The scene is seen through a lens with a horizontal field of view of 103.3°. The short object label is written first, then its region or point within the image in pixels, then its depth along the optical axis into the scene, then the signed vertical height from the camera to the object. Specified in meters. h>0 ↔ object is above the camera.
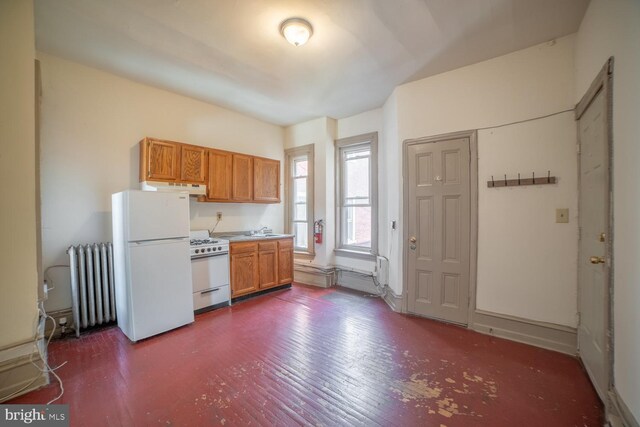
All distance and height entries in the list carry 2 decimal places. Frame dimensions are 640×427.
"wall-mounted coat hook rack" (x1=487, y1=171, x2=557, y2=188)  2.45 +0.29
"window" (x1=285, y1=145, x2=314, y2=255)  4.95 +0.31
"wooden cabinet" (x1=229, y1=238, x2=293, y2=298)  3.78 -0.86
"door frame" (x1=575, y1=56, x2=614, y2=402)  1.63 -0.11
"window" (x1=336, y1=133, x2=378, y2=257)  4.21 +0.29
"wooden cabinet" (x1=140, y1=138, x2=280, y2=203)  3.23 +0.62
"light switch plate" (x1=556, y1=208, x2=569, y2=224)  2.40 -0.05
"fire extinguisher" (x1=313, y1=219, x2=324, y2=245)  4.59 -0.34
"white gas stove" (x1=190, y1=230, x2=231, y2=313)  3.31 -0.83
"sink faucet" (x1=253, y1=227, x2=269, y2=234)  4.71 -0.35
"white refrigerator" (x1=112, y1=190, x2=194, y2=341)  2.63 -0.54
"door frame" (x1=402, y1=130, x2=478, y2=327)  2.85 -0.03
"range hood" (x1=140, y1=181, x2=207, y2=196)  3.15 +0.33
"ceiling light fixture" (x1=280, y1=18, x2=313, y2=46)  2.20 +1.63
